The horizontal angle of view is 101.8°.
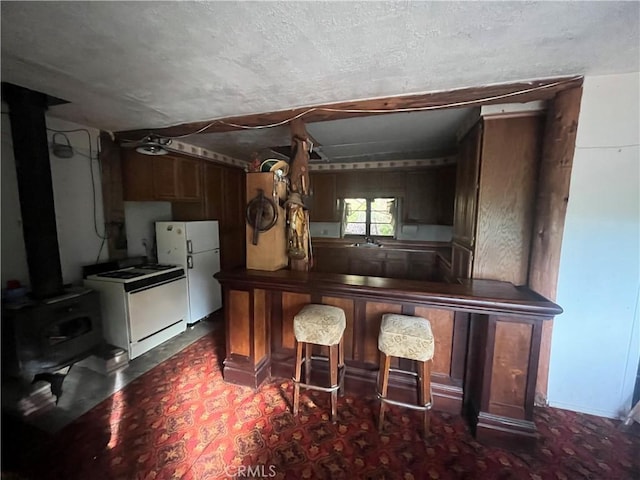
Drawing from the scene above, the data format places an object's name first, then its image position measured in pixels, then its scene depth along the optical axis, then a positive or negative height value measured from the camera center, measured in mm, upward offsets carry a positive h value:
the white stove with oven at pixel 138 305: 2570 -993
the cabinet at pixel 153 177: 3111 +412
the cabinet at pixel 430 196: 4102 +291
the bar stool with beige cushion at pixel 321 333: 1813 -846
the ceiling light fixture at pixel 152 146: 2508 +626
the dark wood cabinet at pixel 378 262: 4004 -794
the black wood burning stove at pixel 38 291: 1962 -694
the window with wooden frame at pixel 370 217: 4766 -71
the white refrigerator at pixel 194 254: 3291 -561
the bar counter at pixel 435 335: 1661 -918
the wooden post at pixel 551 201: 1786 +97
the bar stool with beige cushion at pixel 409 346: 1646 -853
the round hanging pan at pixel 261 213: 2166 -15
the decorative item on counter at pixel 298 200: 2209 +102
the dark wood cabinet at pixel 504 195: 2020 +153
